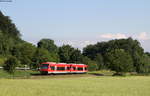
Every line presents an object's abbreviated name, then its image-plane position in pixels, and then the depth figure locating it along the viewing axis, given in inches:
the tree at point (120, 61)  4586.1
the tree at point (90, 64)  5407.5
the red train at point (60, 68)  3412.9
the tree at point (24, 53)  4582.2
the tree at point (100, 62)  6339.1
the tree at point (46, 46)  7690.9
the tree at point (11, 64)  3021.7
